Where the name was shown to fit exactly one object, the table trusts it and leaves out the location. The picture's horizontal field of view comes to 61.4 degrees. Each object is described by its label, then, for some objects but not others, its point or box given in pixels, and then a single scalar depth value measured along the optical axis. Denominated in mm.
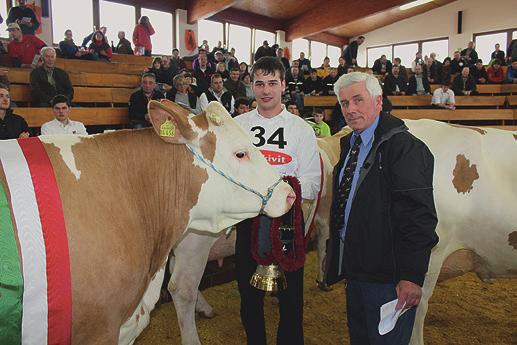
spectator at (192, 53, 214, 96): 9589
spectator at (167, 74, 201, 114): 8016
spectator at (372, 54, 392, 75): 18047
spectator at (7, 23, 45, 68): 9703
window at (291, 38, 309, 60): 24372
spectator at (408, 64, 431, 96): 15297
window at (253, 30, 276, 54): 22266
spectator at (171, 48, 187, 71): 10553
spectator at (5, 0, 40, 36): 10492
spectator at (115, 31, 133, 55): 13906
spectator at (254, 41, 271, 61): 14977
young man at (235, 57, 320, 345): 2543
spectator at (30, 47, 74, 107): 7664
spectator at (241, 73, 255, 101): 10273
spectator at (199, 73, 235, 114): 8531
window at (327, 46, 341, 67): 27000
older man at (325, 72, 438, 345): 1880
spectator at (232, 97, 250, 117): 7064
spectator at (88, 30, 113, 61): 11977
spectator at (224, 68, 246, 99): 10034
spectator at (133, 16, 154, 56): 14750
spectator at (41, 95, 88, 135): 5512
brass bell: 2318
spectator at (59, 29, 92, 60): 11521
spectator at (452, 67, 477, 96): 15273
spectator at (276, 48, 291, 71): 14944
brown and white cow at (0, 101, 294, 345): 1599
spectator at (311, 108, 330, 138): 8683
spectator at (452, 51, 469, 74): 17141
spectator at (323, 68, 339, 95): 14258
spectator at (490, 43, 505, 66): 18609
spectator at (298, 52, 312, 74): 16045
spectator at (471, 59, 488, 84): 16750
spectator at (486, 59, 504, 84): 16505
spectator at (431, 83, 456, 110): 14087
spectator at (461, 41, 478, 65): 17470
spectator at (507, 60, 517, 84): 16045
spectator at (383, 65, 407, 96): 15211
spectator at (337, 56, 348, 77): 15127
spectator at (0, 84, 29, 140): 4902
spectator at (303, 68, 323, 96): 14273
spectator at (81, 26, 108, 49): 12712
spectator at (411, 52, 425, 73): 17634
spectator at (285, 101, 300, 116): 7742
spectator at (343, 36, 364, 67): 18172
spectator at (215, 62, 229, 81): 11602
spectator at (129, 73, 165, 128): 7465
